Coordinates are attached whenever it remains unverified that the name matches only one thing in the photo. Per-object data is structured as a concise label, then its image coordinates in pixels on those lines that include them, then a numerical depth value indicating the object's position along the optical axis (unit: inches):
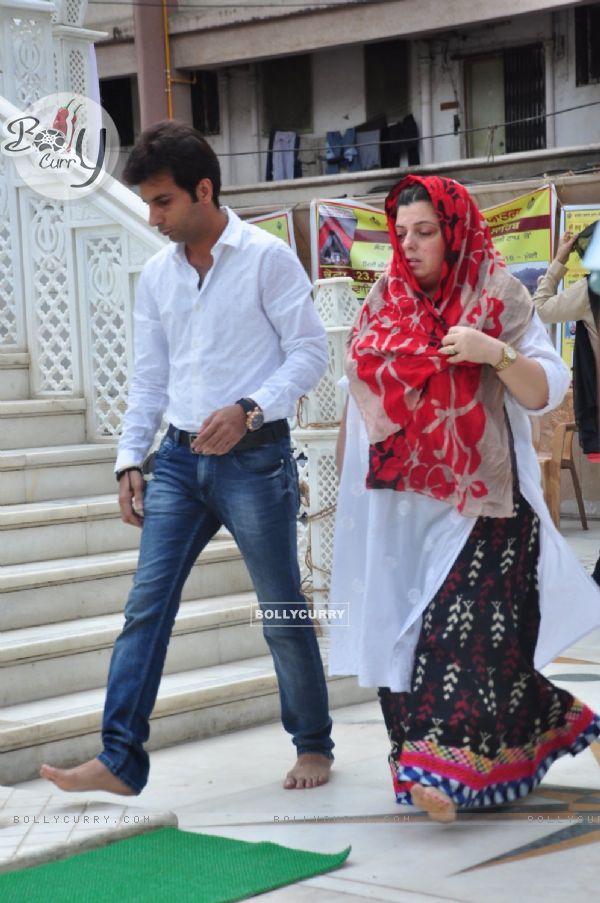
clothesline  706.8
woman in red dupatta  139.6
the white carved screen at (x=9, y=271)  270.4
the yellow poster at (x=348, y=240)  508.1
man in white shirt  145.3
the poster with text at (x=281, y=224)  549.6
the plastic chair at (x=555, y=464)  404.8
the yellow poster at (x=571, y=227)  451.5
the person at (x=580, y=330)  248.7
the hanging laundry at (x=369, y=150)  769.6
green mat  121.3
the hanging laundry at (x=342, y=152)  771.4
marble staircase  178.4
